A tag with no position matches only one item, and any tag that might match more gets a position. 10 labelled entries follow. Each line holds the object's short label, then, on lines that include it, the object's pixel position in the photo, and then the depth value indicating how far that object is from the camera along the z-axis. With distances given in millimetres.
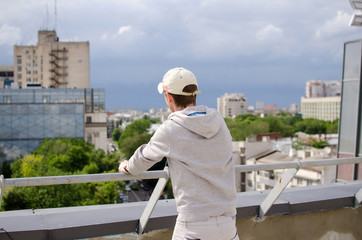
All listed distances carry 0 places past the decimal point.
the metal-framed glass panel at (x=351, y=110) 9992
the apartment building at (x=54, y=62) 78375
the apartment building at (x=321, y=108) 149975
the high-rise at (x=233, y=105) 196875
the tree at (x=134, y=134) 67150
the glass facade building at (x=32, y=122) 55156
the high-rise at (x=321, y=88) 193000
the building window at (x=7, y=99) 59959
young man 2059
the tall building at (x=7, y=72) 121500
